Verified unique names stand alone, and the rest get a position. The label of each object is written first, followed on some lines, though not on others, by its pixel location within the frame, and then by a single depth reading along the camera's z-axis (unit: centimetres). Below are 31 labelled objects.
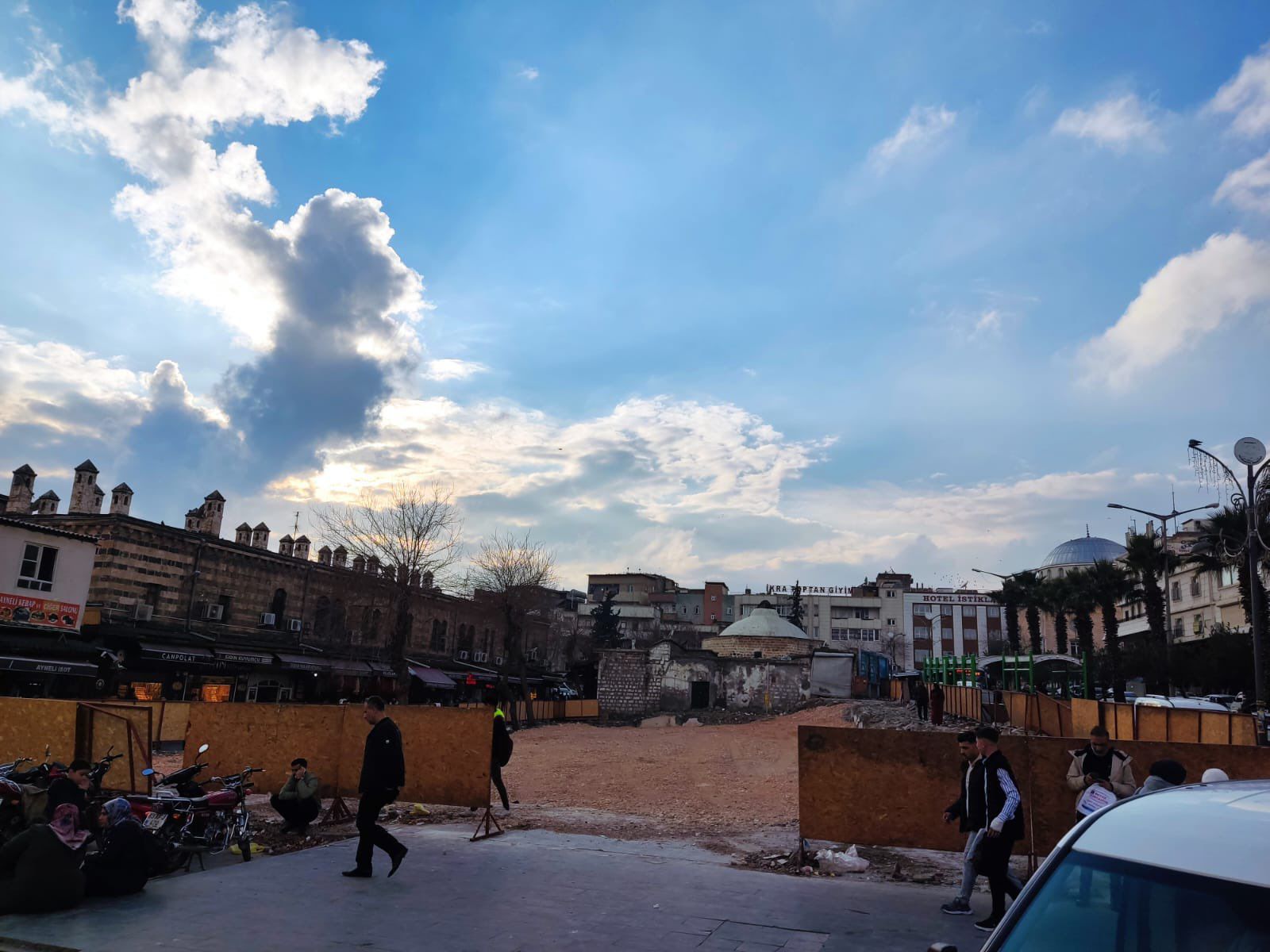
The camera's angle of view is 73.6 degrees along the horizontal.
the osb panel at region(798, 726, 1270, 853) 842
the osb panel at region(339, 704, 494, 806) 1118
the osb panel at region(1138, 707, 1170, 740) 1450
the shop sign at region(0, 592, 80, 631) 2420
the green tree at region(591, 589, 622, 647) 6906
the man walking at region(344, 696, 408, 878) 785
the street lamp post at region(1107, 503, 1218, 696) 2944
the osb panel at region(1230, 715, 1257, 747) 1327
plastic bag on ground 879
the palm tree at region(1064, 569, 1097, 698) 4353
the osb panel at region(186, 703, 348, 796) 1206
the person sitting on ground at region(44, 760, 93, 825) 746
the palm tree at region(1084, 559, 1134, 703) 4078
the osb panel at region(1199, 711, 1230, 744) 1345
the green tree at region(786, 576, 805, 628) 8194
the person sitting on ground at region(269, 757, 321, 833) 1019
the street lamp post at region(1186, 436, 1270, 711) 1752
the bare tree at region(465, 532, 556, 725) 4481
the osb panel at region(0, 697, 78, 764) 1087
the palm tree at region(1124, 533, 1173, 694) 3656
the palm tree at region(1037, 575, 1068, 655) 4612
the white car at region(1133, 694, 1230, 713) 1978
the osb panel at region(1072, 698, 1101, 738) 1794
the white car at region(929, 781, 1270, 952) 238
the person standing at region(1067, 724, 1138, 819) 739
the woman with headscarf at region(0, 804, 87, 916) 643
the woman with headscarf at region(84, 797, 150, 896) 693
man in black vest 648
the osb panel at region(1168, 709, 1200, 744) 1402
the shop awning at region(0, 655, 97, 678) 2261
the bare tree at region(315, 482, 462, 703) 3656
